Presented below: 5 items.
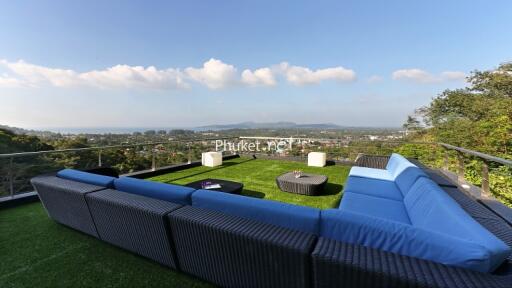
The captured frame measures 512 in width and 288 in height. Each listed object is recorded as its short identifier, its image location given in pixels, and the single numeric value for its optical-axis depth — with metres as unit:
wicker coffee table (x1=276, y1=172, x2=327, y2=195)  4.16
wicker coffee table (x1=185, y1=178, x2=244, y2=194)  3.76
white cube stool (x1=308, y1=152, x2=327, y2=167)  6.93
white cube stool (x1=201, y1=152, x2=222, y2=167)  7.07
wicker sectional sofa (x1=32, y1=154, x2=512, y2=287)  1.00
